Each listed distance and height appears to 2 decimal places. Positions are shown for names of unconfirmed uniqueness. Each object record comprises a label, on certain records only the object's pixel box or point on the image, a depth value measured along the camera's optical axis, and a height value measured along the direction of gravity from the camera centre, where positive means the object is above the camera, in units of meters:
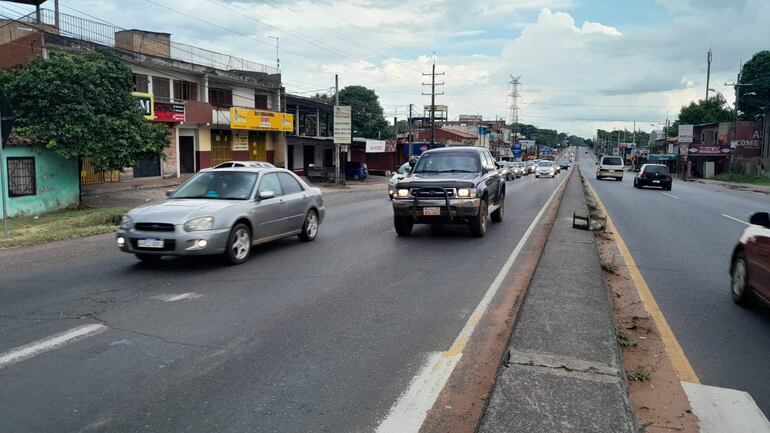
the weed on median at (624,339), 5.62 -1.69
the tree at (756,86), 67.94 +8.53
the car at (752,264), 6.22 -1.13
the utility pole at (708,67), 67.94 +10.57
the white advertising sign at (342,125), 39.53 +2.11
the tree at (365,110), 84.19 +6.82
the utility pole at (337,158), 40.00 -0.10
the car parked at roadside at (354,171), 48.50 -1.11
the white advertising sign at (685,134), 74.69 +3.35
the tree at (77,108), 18.36 +1.43
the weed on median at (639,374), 4.80 -1.72
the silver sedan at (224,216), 8.59 -0.94
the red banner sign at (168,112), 29.39 +2.13
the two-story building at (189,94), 25.91 +3.60
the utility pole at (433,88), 58.59 +7.12
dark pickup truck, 11.90 -0.75
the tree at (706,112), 88.31 +7.38
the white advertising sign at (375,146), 51.84 +0.99
